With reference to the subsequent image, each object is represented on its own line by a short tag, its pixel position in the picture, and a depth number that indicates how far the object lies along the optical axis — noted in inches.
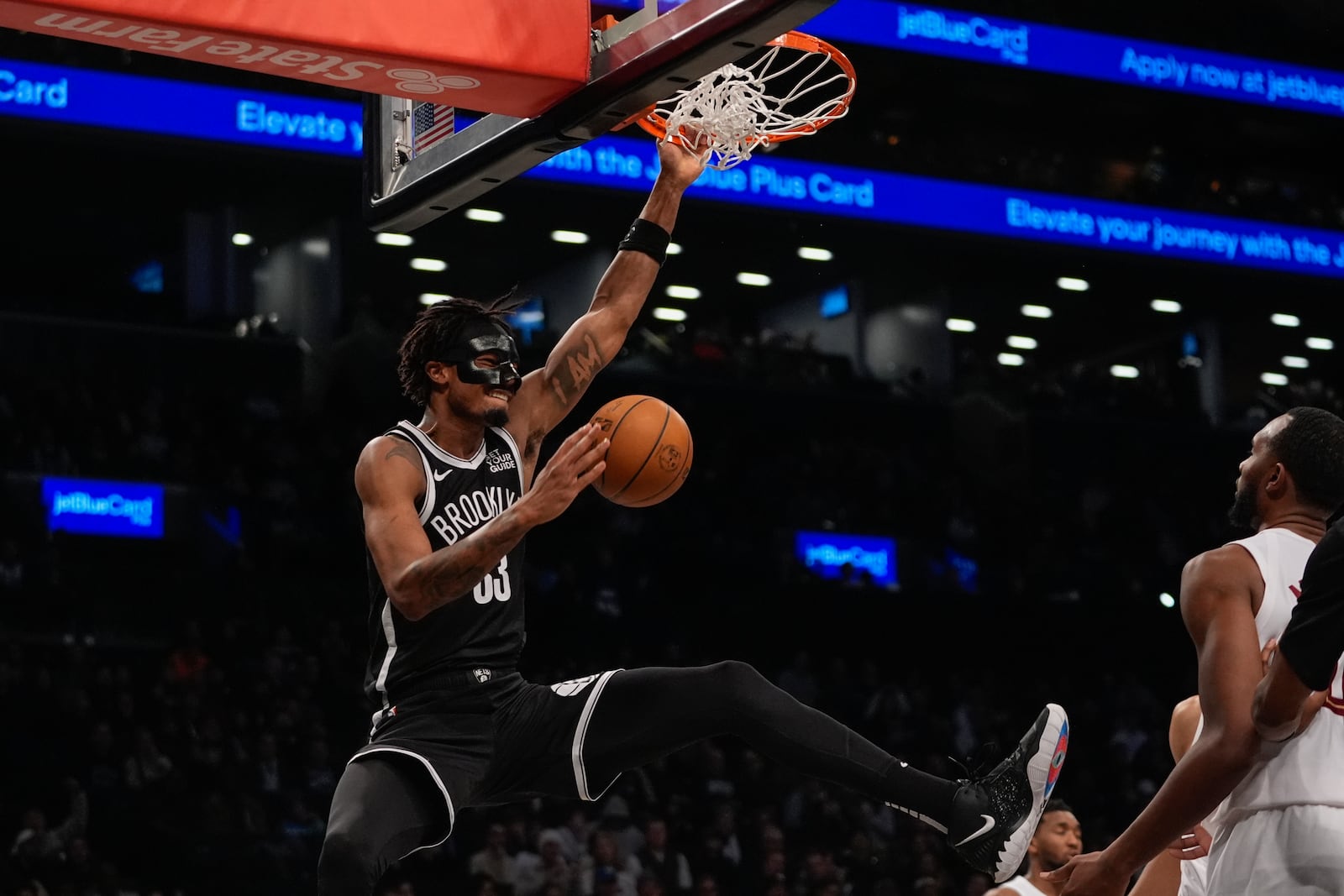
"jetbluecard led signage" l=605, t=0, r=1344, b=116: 774.5
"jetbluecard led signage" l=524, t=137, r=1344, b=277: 716.7
